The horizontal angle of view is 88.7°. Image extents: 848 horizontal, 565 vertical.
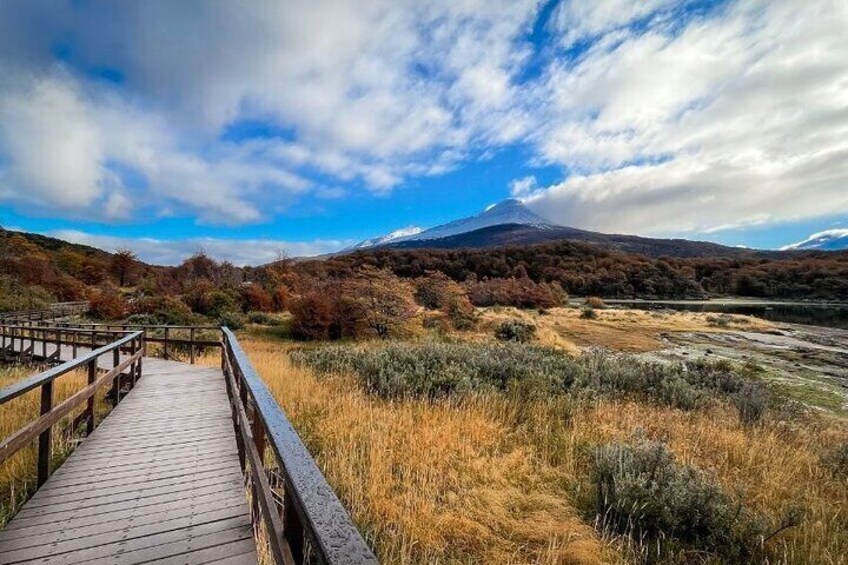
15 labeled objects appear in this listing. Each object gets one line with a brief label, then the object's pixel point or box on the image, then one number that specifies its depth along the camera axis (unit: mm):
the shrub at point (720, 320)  35438
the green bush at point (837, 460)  5824
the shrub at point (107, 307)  32062
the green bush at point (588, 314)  38962
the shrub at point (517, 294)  53688
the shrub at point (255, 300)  38444
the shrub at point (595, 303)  53675
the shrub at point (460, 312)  31047
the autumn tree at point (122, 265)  66625
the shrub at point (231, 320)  29652
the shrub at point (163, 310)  28062
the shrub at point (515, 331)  25872
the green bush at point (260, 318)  32562
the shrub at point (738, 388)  8562
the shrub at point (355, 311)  27750
